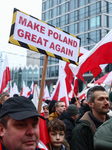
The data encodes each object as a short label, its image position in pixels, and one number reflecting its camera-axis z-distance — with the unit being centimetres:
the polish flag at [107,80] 708
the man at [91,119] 258
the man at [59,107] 501
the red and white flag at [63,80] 764
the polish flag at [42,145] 294
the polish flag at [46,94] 1521
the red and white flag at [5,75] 814
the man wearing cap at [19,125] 138
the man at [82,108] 549
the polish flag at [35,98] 403
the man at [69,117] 375
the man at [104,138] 162
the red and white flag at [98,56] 518
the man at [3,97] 504
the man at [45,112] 449
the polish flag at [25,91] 1462
